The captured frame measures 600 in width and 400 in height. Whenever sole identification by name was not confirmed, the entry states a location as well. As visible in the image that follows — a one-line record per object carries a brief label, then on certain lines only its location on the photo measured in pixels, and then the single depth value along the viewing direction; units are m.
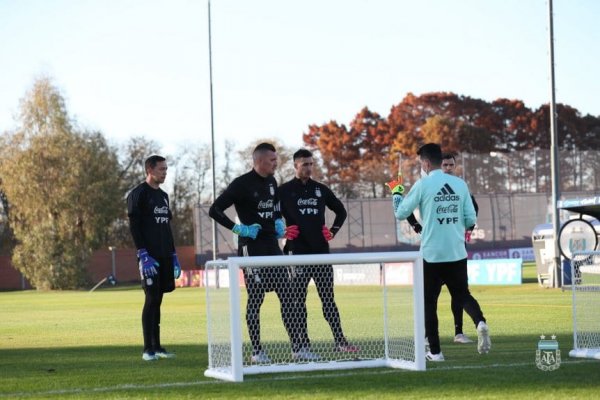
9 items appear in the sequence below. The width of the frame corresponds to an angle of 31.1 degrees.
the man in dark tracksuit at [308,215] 11.36
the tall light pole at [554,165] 30.25
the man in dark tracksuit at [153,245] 12.33
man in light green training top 10.86
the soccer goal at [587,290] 10.89
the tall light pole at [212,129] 49.05
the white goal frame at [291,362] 9.51
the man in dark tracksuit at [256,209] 10.88
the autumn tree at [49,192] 60.59
